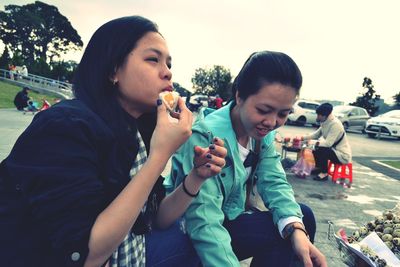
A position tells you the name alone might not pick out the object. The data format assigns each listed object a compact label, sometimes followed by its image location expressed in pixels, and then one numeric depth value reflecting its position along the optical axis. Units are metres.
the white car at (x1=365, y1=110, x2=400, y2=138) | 17.02
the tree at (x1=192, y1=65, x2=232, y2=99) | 61.78
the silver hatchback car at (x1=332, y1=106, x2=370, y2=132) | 19.69
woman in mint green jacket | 1.73
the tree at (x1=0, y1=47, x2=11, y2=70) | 32.68
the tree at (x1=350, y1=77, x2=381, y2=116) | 32.19
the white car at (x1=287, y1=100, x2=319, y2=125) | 20.95
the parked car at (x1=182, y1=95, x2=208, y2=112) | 28.17
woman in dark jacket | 1.06
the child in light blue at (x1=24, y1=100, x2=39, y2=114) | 15.68
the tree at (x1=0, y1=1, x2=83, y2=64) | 62.75
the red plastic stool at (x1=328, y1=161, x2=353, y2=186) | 6.78
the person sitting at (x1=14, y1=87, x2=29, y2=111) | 15.64
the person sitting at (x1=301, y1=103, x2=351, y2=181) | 6.74
